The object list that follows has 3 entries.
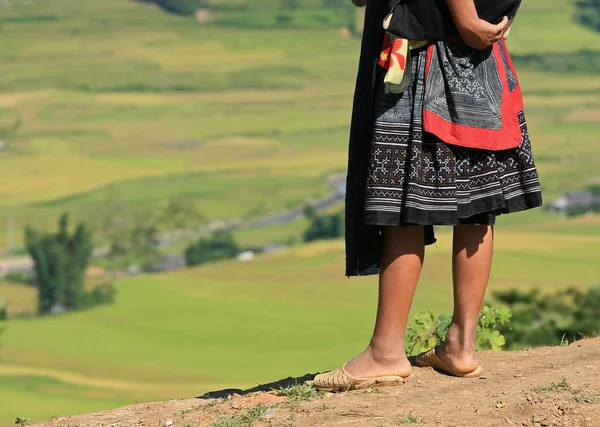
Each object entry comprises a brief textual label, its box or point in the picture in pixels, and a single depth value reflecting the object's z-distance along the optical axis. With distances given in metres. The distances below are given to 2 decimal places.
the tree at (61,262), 86.47
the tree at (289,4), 170.29
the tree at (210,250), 102.54
